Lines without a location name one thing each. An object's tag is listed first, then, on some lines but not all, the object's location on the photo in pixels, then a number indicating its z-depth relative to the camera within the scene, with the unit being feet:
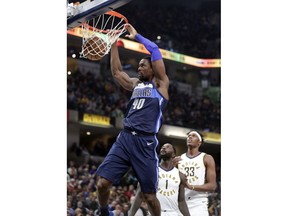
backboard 25.35
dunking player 23.49
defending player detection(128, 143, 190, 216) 30.42
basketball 26.86
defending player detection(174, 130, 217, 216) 31.83
